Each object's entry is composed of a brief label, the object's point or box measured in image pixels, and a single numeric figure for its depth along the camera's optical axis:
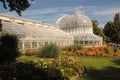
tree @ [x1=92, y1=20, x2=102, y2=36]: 35.43
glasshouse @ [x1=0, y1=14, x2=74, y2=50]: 15.14
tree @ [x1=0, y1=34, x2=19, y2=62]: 10.14
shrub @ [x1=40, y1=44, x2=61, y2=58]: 11.16
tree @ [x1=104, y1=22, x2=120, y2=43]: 34.04
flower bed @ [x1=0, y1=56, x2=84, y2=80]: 5.48
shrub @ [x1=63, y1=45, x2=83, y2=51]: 15.70
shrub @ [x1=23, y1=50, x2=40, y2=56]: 12.95
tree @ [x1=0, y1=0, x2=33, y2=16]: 6.04
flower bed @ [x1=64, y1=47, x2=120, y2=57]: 12.67
